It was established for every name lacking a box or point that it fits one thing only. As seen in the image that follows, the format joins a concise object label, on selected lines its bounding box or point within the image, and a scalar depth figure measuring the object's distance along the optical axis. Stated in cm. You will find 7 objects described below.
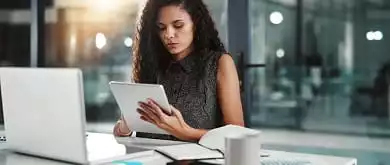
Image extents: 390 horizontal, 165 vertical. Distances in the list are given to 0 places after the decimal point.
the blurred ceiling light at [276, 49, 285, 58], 321
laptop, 120
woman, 239
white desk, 138
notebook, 141
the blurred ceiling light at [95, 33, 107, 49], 364
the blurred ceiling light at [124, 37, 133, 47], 346
